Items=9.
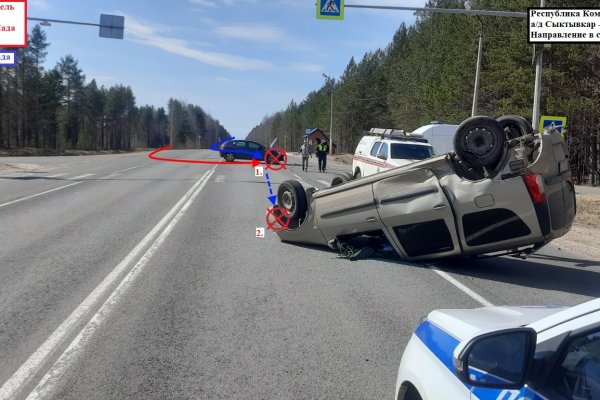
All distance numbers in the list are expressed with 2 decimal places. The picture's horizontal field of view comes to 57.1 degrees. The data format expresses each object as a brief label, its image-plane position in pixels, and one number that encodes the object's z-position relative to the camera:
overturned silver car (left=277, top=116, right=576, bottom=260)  7.17
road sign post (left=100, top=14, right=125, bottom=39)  19.50
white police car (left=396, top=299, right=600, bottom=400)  1.95
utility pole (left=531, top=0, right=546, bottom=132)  18.86
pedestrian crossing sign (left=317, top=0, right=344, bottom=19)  15.66
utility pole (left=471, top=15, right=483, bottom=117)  26.55
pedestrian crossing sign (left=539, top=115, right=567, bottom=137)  15.58
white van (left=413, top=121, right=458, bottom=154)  26.39
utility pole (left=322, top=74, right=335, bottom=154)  64.34
